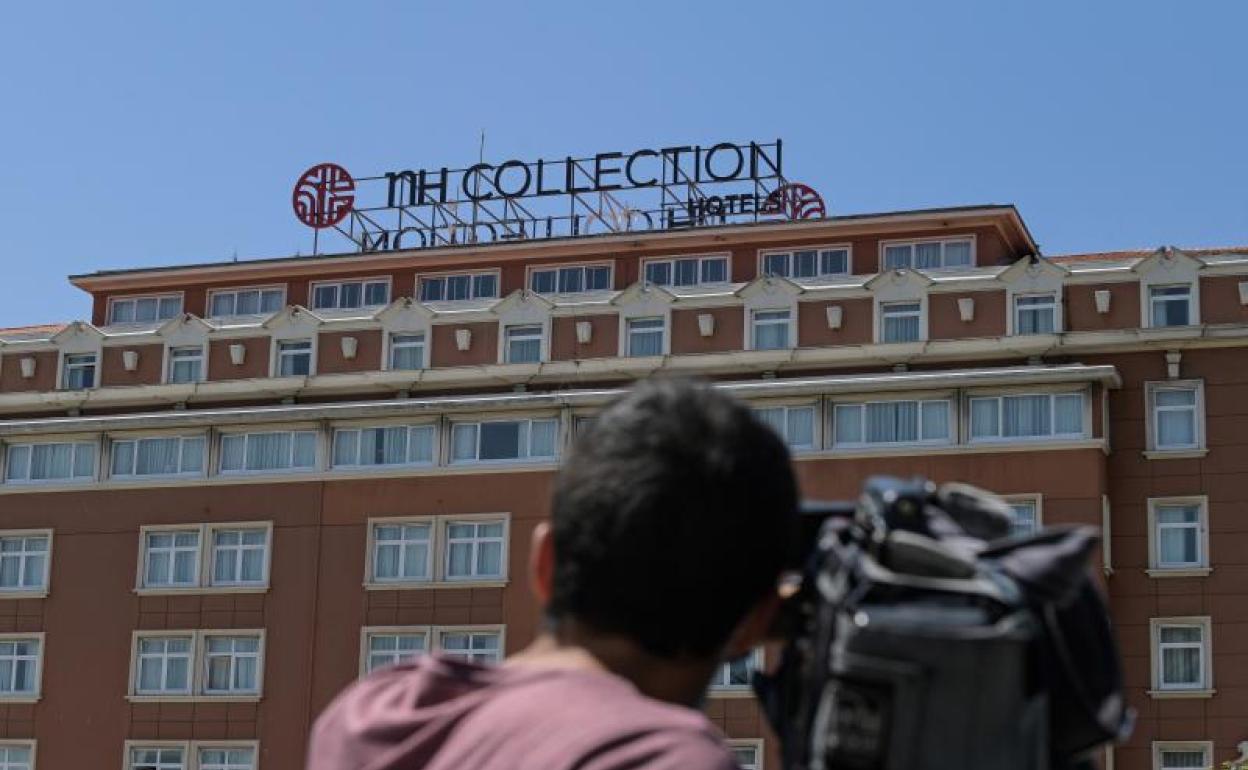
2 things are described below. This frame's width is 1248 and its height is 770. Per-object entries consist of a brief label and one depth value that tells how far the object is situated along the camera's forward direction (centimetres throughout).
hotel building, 4244
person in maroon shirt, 216
